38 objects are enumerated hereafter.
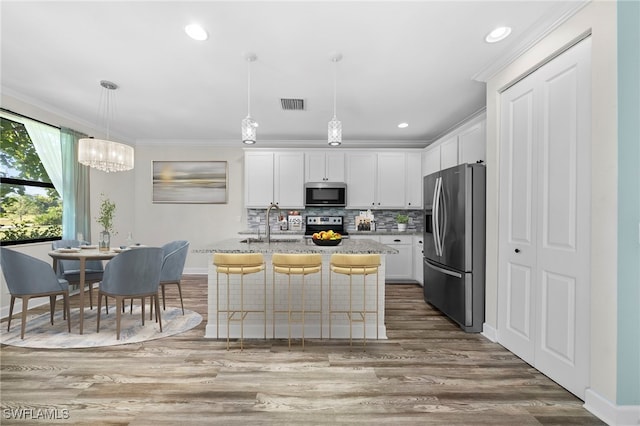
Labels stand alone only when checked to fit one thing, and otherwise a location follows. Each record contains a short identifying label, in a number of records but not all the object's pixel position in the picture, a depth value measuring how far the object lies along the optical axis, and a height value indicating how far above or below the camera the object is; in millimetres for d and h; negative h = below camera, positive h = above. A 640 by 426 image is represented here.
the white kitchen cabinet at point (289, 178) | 5723 +601
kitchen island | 3084 -872
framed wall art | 6074 +534
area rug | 2896 -1196
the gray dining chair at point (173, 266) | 3693 -646
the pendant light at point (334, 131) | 2910 +744
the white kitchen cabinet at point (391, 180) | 5742 +575
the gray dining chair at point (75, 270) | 3697 -709
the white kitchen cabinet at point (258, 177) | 5734 +617
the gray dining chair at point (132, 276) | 2988 -620
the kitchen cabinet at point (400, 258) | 5488 -794
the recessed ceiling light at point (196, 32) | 2396 +1375
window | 3781 +361
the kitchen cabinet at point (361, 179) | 5746 +591
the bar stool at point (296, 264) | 2758 -455
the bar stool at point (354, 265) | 2781 -469
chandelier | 3389 +629
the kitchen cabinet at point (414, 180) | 5734 +576
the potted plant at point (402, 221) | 5852 -165
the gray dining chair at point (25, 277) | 2920 -626
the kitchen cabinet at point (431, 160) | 5056 +877
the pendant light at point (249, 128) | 2809 +742
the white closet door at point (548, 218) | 2064 -43
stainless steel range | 5914 -212
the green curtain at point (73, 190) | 4406 +295
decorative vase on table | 3529 -336
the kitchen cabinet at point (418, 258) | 5309 -782
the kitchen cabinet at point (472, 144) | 3622 +823
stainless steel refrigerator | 3270 -316
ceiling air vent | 3900 +1354
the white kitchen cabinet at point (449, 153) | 4367 +856
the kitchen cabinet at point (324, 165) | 5738 +838
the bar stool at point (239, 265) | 2773 -469
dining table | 3091 -443
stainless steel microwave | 5664 +314
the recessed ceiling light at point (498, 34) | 2426 +1390
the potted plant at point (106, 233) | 3527 -250
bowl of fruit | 3242 -279
